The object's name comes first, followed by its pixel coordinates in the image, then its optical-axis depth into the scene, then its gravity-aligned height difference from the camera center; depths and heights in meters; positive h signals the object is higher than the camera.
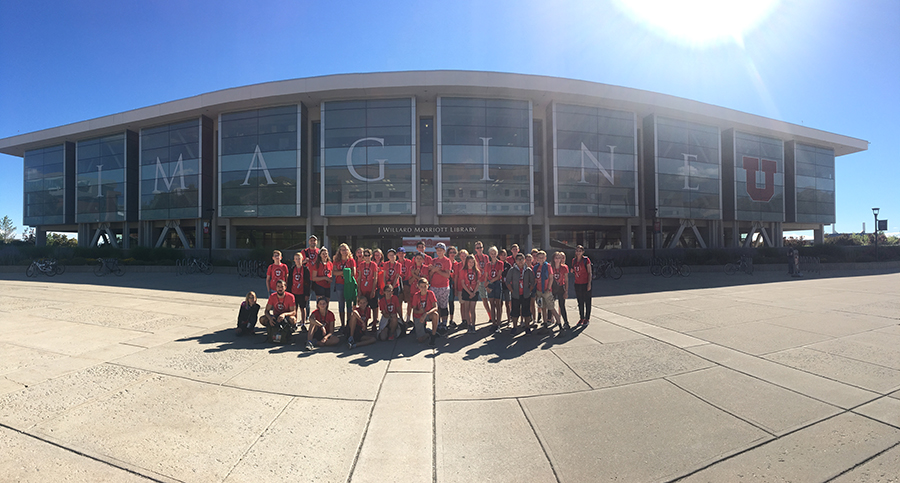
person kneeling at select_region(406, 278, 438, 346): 6.28 -1.18
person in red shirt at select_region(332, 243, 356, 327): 7.04 -0.37
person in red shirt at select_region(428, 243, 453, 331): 6.84 -0.67
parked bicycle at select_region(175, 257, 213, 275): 19.80 -1.14
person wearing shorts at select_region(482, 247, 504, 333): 7.29 -0.90
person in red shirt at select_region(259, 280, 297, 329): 6.18 -1.19
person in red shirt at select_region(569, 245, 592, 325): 7.53 -0.93
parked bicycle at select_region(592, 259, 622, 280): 17.19 -1.36
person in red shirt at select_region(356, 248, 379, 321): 6.99 -0.70
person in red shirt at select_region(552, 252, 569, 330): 7.04 -0.77
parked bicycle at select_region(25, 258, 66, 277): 18.06 -1.07
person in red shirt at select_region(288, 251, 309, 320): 7.27 -0.80
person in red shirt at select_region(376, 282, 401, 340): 6.41 -1.34
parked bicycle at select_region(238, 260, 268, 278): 17.97 -1.18
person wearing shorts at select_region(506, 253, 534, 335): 6.77 -0.88
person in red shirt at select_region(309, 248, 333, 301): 7.37 -0.64
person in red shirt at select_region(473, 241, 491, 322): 7.68 -0.46
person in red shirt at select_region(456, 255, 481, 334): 7.21 -0.93
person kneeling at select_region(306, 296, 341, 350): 5.99 -1.46
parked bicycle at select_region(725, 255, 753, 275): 19.11 -1.37
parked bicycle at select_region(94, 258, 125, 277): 18.30 -1.11
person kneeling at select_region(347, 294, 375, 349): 5.93 -1.56
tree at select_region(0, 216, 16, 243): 61.66 +3.67
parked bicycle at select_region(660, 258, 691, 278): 18.33 -1.44
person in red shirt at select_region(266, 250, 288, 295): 7.16 -0.56
